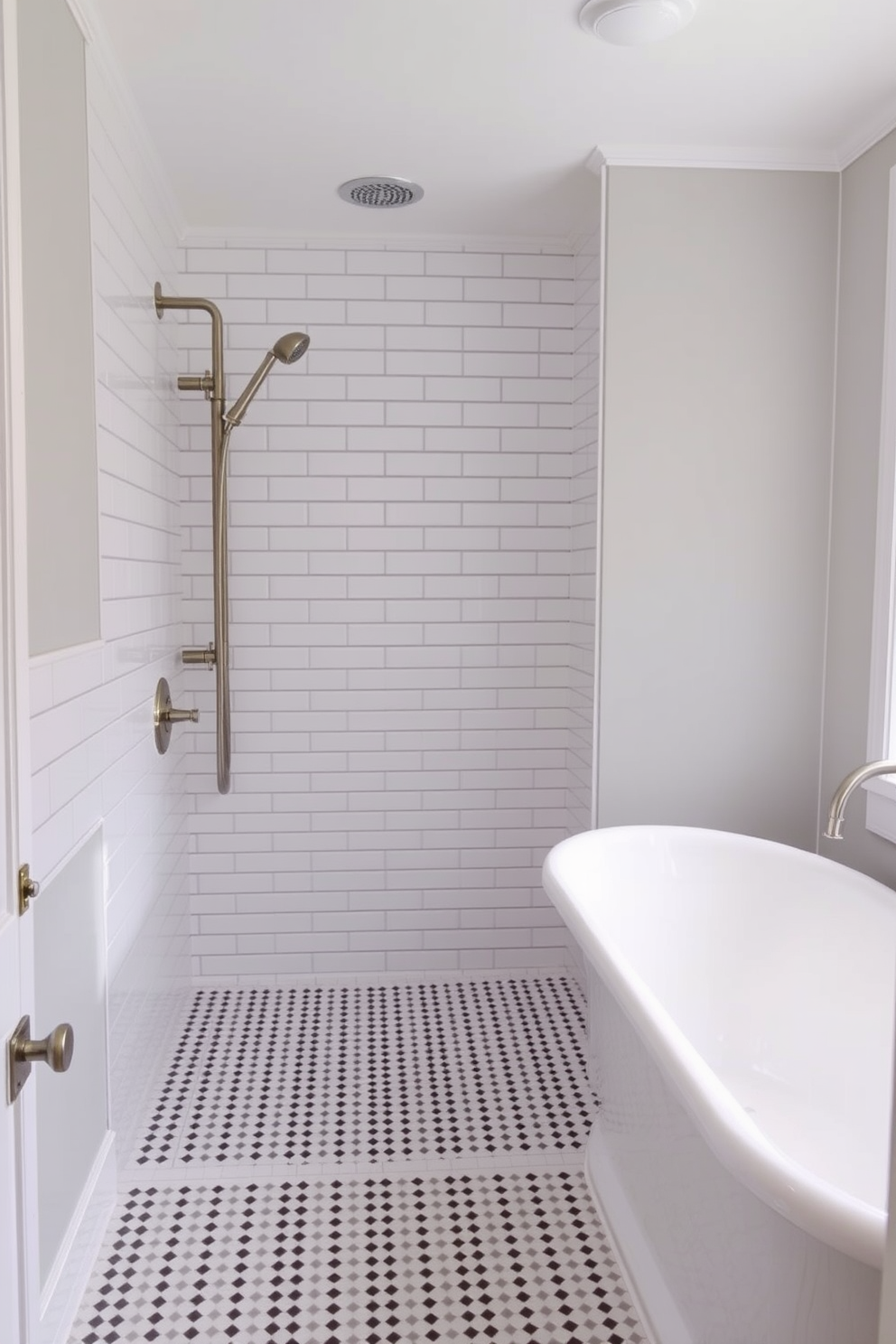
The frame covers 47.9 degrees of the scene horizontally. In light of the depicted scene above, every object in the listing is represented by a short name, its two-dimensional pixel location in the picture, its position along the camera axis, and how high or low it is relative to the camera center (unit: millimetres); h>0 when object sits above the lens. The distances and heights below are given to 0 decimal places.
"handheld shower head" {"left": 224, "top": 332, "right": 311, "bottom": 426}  2814 +642
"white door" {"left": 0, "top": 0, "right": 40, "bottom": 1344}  1081 -176
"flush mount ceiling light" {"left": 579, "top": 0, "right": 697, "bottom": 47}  1960 +1130
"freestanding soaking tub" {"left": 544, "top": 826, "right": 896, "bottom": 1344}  1310 -932
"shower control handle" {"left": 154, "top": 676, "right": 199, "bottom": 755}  2791 -370
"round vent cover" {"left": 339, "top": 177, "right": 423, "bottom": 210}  2859 +1140
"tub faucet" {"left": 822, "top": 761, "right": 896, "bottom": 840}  1691 -346
